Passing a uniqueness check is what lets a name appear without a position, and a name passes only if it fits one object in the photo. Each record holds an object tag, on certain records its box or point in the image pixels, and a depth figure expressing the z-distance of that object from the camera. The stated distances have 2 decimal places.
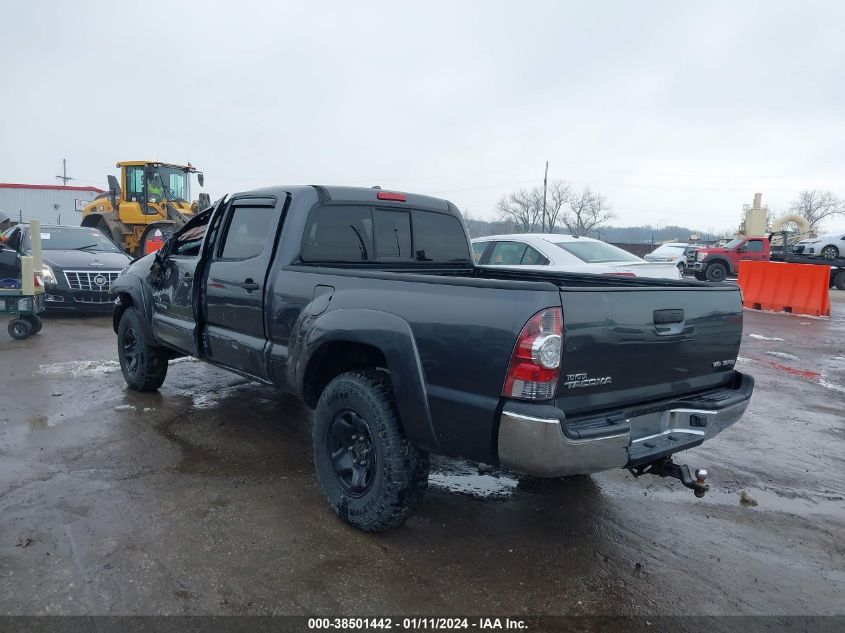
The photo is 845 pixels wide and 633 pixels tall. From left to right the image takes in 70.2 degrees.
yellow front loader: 17.06
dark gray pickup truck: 2.64
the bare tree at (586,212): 86.69
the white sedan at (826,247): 23.02
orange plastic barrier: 13.65
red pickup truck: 23.48
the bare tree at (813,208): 82.00
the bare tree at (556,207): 84.69
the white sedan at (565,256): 8.12
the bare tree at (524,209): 81.62
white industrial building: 34.62
